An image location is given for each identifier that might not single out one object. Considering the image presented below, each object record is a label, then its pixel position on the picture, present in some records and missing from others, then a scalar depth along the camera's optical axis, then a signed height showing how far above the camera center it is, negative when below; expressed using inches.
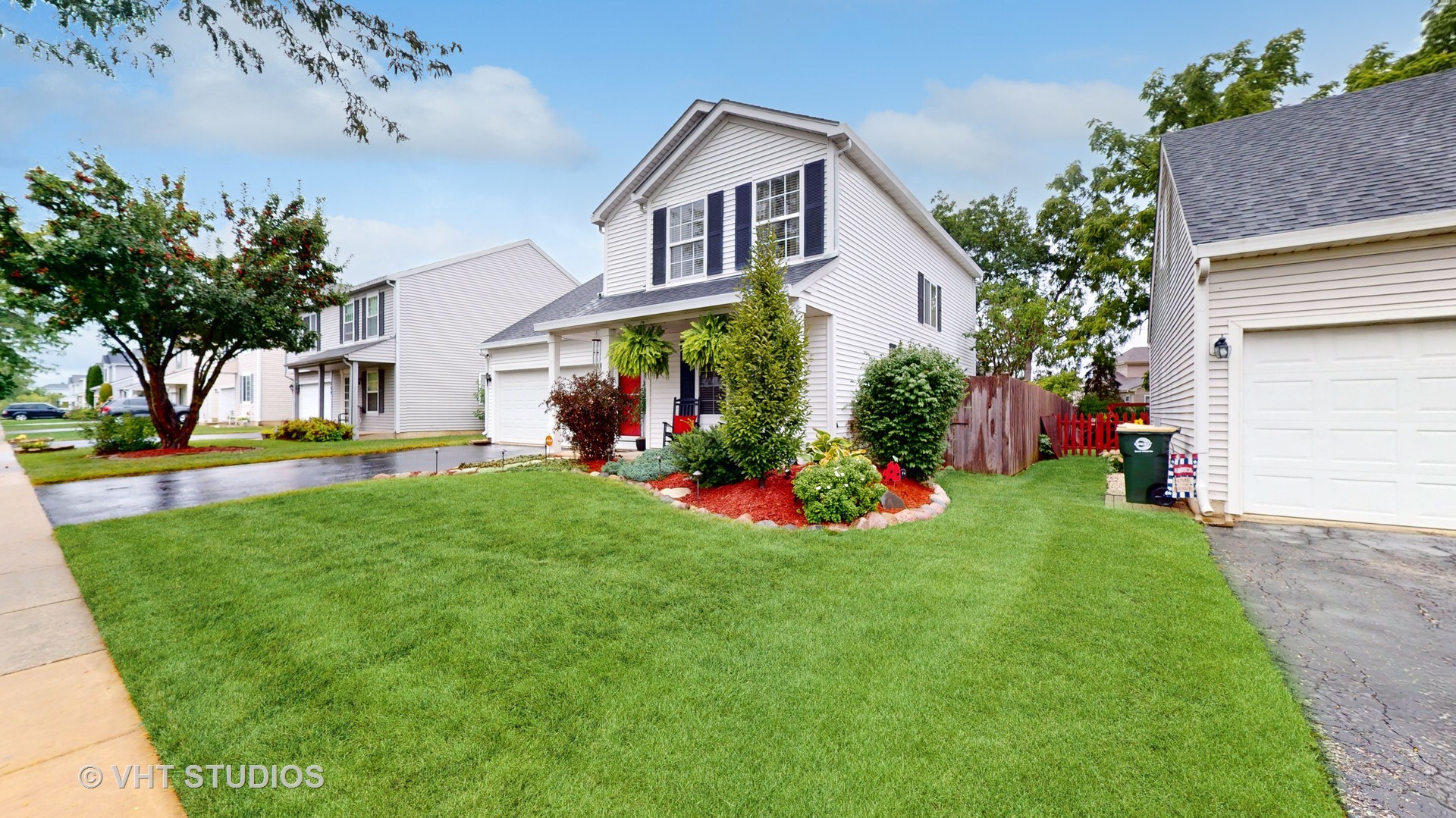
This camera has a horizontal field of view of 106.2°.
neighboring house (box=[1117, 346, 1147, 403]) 1598.2 +122.5
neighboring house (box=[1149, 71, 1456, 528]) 230.4 +36.8
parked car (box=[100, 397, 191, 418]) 1173.7 -11.3
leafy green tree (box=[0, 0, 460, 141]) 168.2 +118.9
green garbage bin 287.6 -29.3
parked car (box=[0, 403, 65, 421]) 1480.1 -29.8
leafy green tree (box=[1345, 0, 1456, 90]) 522.6 +356.5
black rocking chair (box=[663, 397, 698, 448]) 424.6 -9.7
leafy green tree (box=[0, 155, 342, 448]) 455.5 +119.4
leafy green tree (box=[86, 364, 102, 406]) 1635.1 +69.9
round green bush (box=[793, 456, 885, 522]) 239.6 -38.2
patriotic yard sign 273.3 -33.5
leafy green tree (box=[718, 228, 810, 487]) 273.7 +15.6
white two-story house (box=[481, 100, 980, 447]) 381.4 +133.2
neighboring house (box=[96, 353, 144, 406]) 2247.2 +121.6
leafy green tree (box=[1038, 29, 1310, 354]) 641.0 +330.7
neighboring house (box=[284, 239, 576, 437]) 761.6 +93.4
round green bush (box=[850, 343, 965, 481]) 317.4 +0.2
